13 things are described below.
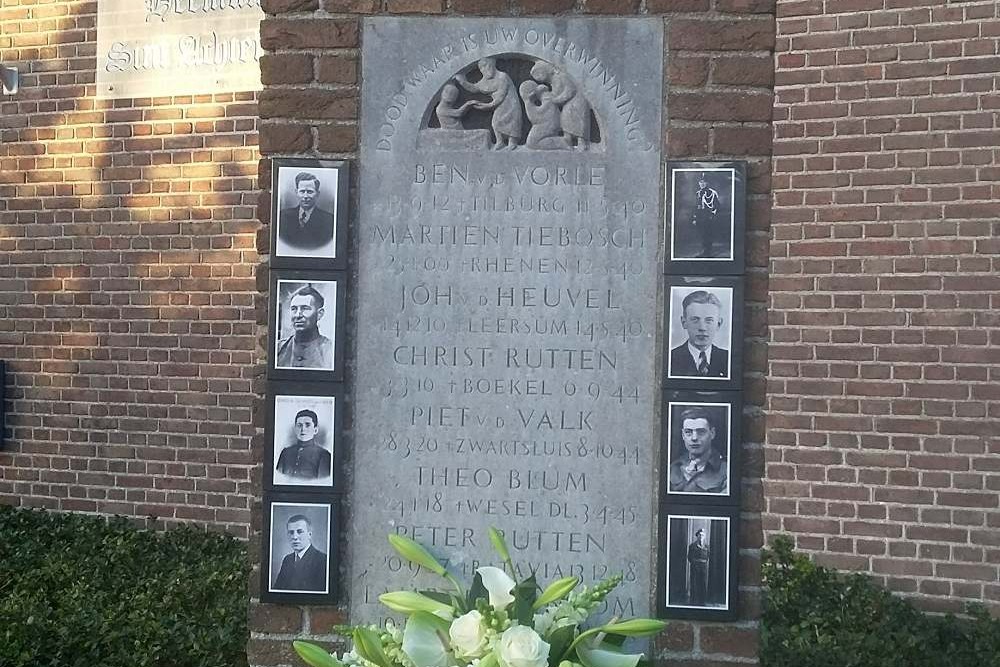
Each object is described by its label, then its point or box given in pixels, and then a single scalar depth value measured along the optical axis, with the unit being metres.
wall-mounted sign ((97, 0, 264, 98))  6.40
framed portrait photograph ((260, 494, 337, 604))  3.32
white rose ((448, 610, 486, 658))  2.85
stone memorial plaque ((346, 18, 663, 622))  3.27
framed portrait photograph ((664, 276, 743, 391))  3.22
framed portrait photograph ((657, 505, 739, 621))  3.22
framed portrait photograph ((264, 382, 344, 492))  3.32
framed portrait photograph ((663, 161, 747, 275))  3.22
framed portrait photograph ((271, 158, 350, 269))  3.32
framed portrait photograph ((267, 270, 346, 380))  3.32
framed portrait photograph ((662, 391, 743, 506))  3.22
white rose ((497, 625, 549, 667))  2.74
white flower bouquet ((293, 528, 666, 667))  2.86
